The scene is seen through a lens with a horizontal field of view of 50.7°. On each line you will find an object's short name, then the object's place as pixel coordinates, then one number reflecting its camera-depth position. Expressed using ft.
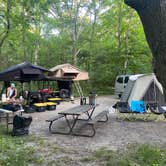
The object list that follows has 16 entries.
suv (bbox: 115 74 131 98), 40.67
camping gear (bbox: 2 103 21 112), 21.21
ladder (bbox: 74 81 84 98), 41.24
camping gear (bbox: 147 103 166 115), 24.10
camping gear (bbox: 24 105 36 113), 25.43
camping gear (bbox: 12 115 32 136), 15.32
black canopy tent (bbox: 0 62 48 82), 24.76
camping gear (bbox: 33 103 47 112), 26.15
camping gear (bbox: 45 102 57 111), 27.44
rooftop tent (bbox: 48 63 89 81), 37.70
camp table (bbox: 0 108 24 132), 17.21
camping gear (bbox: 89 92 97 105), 31.55
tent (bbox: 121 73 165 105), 26.36
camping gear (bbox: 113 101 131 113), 24.28
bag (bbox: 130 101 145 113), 23.97
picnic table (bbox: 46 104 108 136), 16.32
